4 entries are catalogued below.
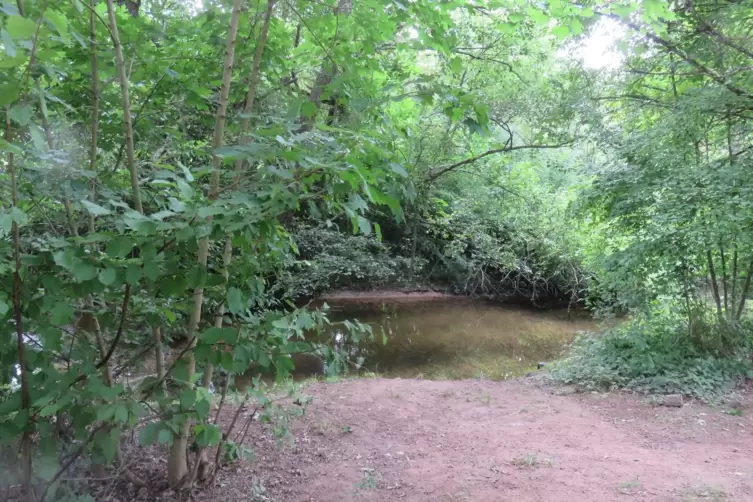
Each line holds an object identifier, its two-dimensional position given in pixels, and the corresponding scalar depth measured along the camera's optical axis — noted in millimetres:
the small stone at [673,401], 5645
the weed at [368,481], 3264
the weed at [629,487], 3178
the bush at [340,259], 10133
